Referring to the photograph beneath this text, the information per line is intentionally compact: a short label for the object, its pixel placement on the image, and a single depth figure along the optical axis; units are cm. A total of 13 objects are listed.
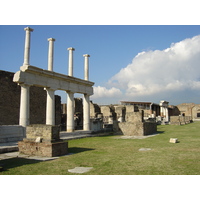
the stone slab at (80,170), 454
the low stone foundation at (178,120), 2665
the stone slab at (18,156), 619
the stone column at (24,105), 1087
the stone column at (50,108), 1252
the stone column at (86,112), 1551
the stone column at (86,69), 1591
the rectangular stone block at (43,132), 677
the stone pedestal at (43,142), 657
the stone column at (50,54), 1270
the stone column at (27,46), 1120
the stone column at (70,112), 1408
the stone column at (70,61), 1445
